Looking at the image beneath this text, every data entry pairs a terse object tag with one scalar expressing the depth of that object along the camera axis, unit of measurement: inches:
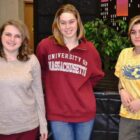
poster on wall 154.4
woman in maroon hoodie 72.8
